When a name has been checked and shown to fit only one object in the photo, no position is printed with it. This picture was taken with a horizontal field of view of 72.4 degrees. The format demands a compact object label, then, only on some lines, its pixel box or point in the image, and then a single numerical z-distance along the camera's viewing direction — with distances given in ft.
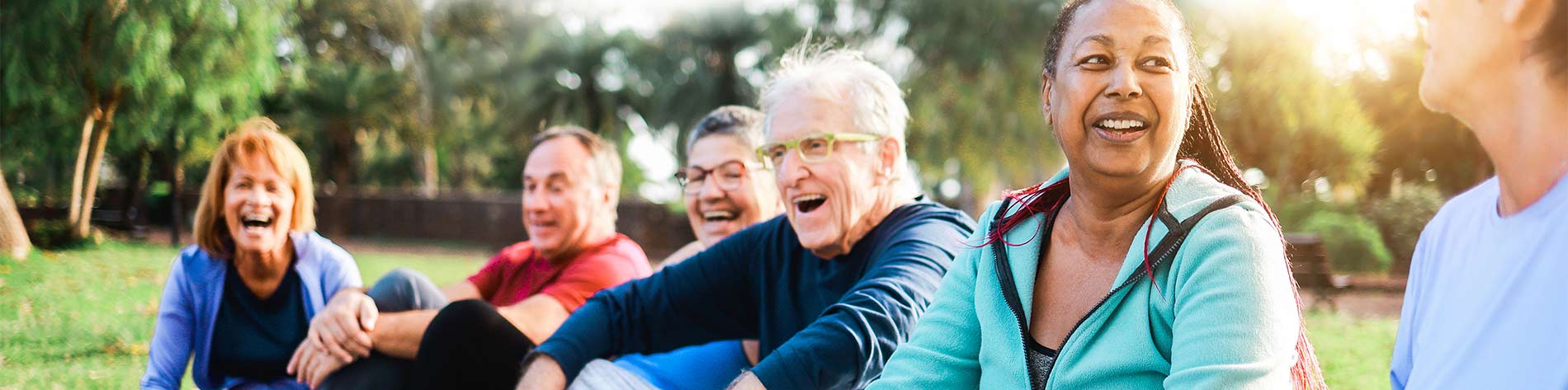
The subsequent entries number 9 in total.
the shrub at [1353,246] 51.88
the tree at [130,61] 31.60
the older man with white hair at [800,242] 9.03
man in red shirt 9.32
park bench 35.42
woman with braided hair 4.85
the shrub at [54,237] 41.47
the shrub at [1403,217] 57.82
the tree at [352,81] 68.74
